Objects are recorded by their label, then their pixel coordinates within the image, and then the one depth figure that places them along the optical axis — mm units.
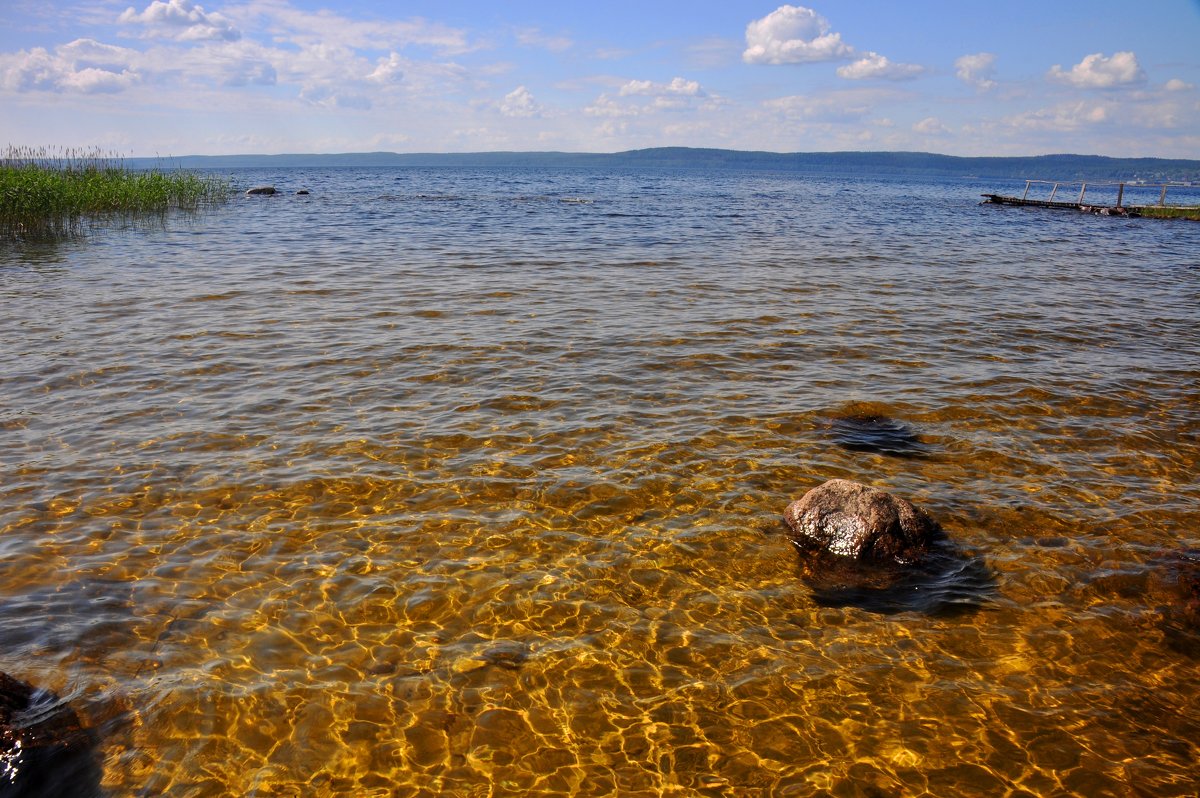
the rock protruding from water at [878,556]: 6902
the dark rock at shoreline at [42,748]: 4617
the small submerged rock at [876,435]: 10156
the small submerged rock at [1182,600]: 6355
